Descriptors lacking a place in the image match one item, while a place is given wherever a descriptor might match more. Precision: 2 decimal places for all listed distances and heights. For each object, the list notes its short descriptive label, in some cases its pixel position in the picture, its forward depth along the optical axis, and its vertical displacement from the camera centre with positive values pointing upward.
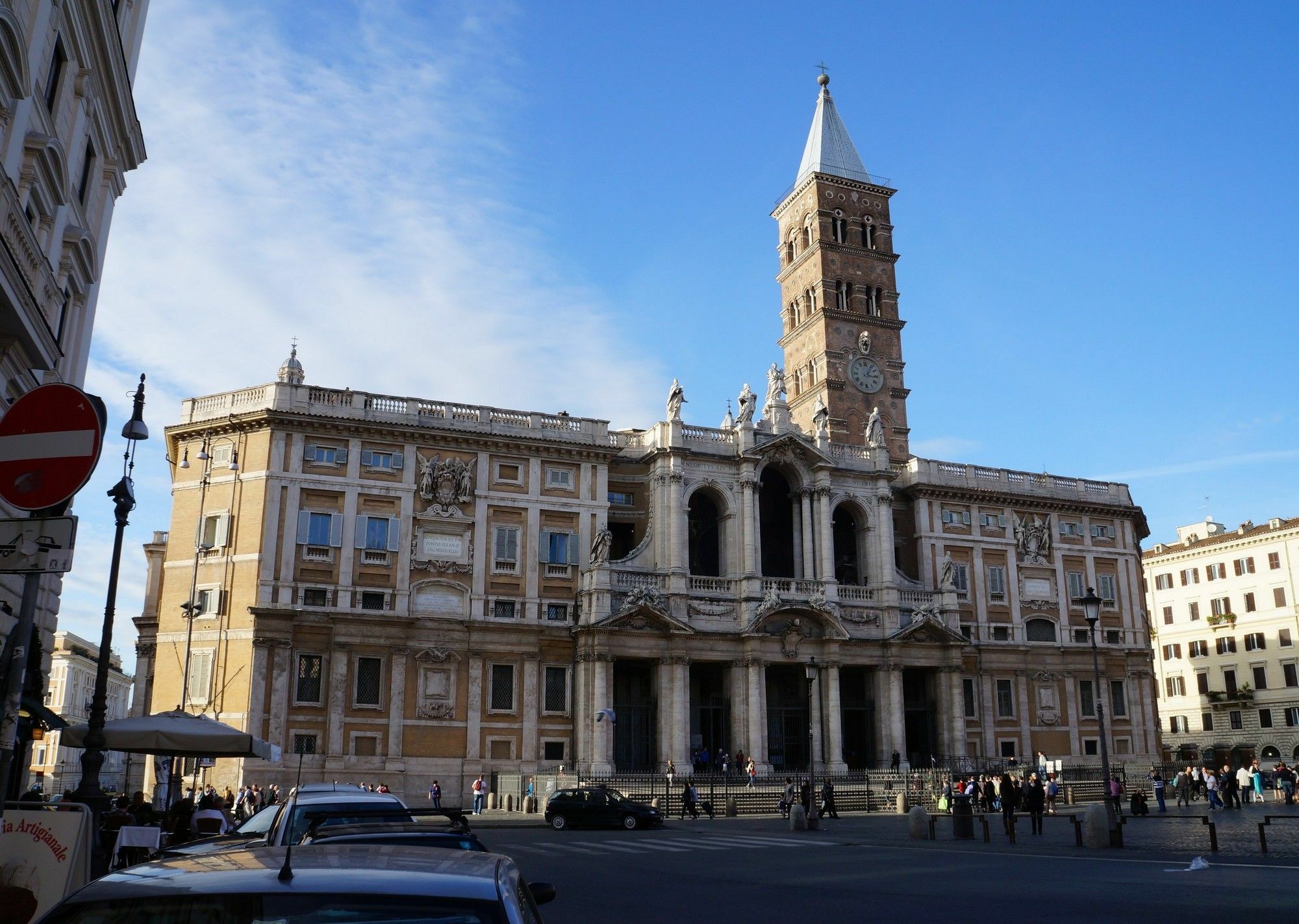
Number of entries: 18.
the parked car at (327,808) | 11.72 -0.69
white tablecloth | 14.83 -1.21
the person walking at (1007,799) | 28.24 -1.51
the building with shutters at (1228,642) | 71.38 +6.83
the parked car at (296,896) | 3.70 -0.50
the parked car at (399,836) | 8.61 -0.72
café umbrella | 18.25 +0.13
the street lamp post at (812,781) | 35.03 -1.20
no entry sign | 6.92 +1.83
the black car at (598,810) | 35.22 -2.04
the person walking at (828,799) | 40.81 -1.97
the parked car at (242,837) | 10.47 -1.02
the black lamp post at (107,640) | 17.33 +1.88
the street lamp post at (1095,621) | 25.83 +2.98
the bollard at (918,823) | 30.00 -2.09
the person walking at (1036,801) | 31.92 -1.62
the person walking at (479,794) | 42.00 -1.83
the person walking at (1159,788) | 40.75 -1.56
